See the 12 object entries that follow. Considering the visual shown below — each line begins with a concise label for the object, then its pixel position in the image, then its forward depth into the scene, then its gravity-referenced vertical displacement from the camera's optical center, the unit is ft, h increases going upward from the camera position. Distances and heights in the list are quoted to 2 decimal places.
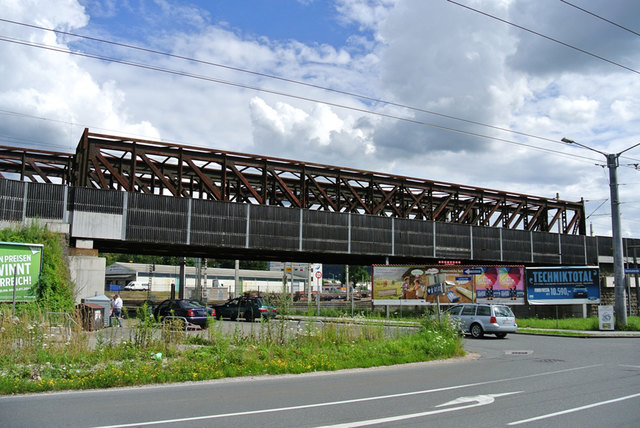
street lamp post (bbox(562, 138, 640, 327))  95.45 +8.61
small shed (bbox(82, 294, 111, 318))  88.64 -3.11
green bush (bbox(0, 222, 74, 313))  75.97 +1.97
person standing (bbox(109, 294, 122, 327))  90.63 -4.09
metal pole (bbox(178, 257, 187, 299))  161.84 +1.91
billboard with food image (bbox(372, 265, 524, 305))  121.60 +0.47
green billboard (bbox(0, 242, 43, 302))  68.33 +1.71
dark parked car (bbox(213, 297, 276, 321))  110.71 -4.86
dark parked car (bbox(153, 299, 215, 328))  94.68 -4.59
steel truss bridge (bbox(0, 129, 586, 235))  114.21 +26.65
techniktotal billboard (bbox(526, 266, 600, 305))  119.34 +0.59
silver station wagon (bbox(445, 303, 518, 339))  82.48 -4.90
